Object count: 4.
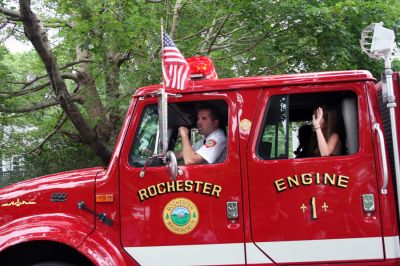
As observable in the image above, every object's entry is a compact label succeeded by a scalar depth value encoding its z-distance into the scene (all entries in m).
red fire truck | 3.57
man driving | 3.85
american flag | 3.59
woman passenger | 3.77
